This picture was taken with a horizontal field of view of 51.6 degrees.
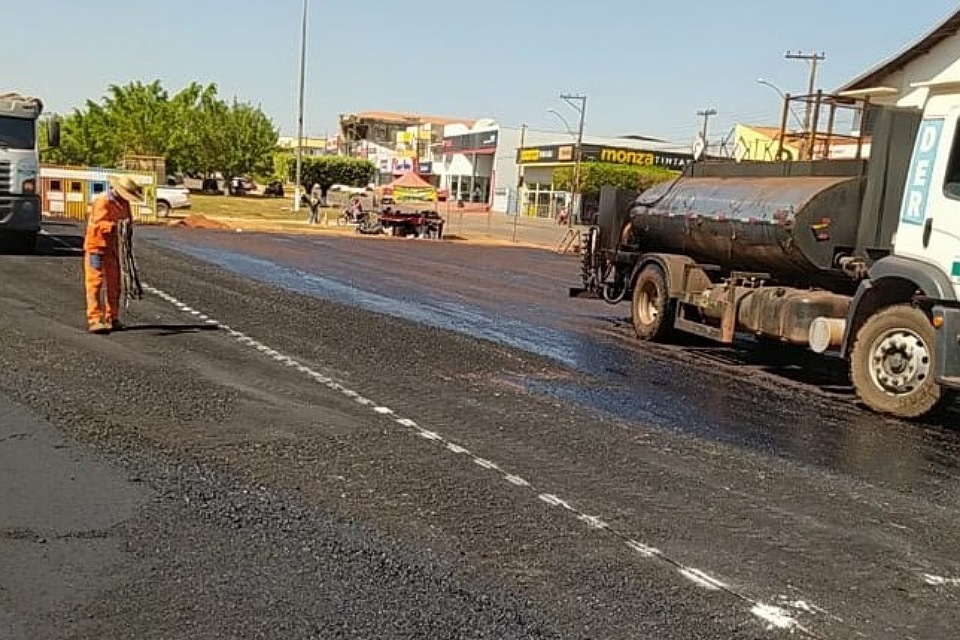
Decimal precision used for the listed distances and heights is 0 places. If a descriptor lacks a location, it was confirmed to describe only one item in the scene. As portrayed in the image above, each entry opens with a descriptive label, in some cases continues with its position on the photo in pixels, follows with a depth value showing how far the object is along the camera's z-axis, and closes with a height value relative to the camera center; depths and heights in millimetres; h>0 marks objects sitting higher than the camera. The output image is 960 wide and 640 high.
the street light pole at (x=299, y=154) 51000 +645
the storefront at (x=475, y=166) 80938 +1315
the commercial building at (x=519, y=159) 68188 +2188
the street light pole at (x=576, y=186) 56456 +314
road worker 10289 -1155
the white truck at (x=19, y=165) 17500 -427
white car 42134 -1952
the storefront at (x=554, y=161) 67131 +2113
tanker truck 7941 -451
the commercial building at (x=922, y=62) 32500 +5446
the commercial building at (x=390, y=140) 95125 +3801
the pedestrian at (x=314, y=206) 47188 -1799
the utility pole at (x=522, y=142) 71062 +3197
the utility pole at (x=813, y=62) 48800 +7389
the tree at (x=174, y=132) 73500 +1695
